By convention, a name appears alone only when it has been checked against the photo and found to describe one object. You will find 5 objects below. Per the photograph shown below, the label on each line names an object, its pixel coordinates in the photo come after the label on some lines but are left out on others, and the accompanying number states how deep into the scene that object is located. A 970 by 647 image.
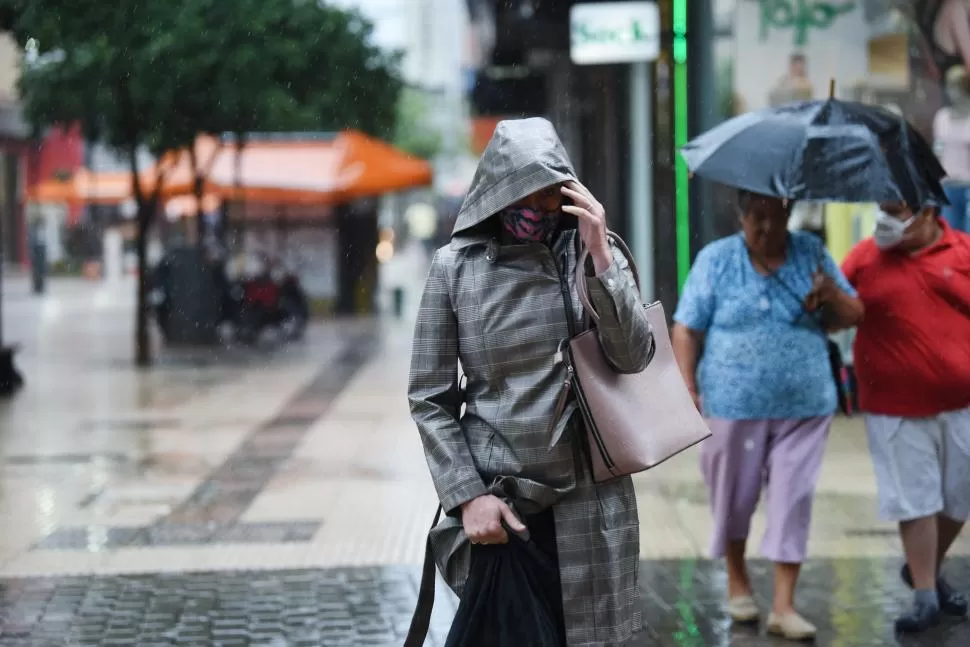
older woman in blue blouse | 10.90
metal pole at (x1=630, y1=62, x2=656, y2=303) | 36.53
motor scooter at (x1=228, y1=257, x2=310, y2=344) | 44.12
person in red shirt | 11.09
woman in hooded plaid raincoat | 6.79
